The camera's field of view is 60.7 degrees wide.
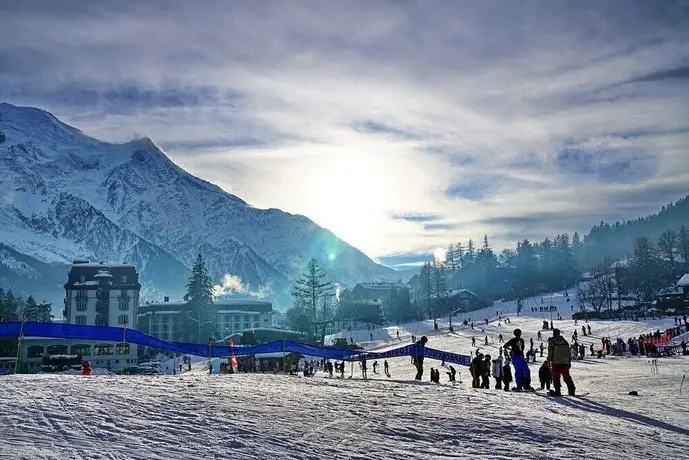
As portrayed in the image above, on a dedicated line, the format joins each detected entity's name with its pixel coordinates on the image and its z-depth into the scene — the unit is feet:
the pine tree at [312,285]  320.91
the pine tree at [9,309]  267.80
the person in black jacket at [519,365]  52.21
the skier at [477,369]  62.95
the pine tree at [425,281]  470.84
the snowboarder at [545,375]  53.89
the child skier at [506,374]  55.25
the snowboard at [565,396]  45.84
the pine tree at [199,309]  300.61
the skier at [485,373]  62.08
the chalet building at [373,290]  562.25
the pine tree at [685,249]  385.91
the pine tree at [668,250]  393.29
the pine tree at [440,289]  448.24
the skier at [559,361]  46.50
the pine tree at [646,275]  335.06
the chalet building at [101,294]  303.48
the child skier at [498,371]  57.77
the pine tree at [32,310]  296.88
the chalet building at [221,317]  380.66
